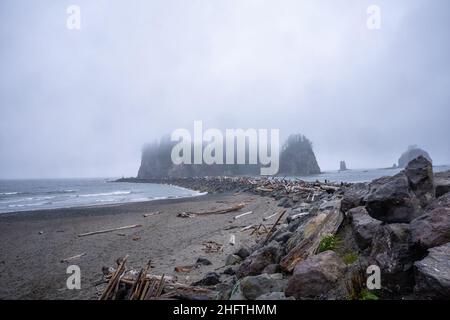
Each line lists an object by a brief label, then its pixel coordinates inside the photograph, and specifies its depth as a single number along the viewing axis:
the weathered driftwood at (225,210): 22.04
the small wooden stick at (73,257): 10.88
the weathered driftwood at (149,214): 22.09
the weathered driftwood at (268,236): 8.44
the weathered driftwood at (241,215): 18.97
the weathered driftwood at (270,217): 16.57
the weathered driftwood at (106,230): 15.70
